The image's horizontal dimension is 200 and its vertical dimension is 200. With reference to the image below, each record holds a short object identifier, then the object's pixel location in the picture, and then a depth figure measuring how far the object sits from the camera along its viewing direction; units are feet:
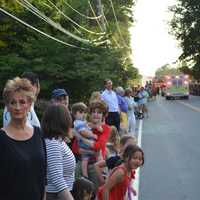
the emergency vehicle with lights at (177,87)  122.40
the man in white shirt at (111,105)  30.11
